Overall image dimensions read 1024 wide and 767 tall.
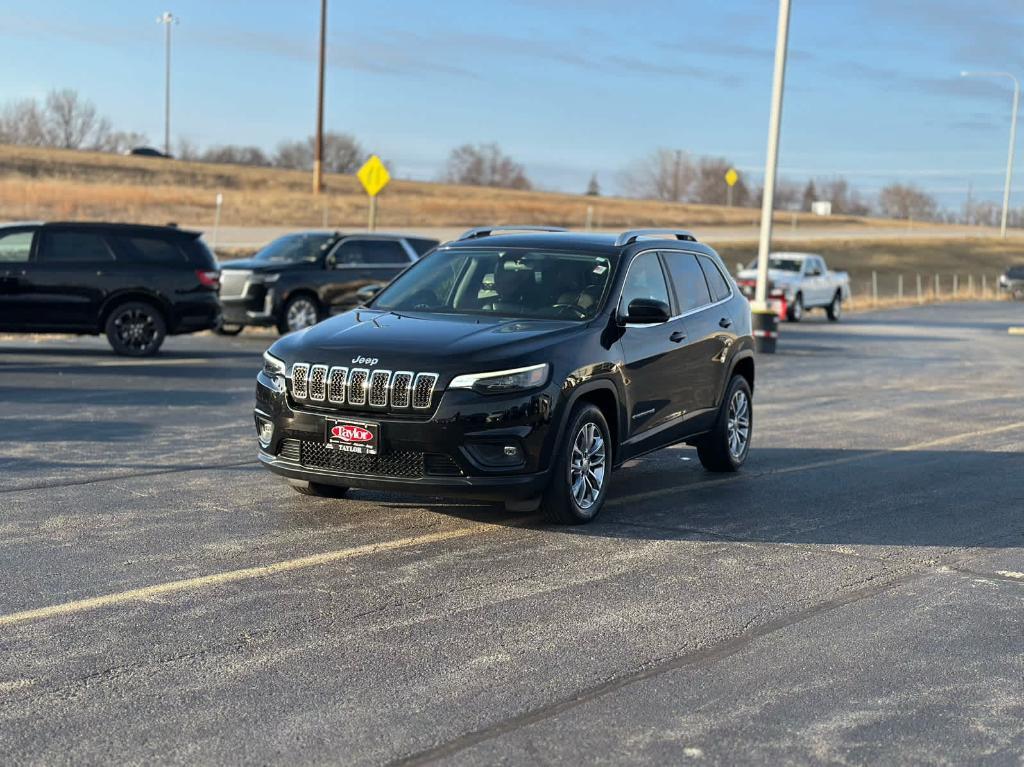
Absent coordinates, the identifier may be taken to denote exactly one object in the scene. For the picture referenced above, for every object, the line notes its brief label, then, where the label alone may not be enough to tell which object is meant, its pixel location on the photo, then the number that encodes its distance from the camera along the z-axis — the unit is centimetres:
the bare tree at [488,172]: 13725
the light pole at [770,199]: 2286
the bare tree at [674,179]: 14788
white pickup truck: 3257
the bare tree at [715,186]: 14888
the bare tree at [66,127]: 11625
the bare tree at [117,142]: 11944
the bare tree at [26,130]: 11444
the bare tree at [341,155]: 12125
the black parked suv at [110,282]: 1803
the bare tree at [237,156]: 12412
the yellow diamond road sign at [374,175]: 3073
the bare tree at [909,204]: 16000
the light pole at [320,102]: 5141
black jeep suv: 766
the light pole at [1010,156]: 6278
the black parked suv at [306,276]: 2228
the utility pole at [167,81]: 9438
